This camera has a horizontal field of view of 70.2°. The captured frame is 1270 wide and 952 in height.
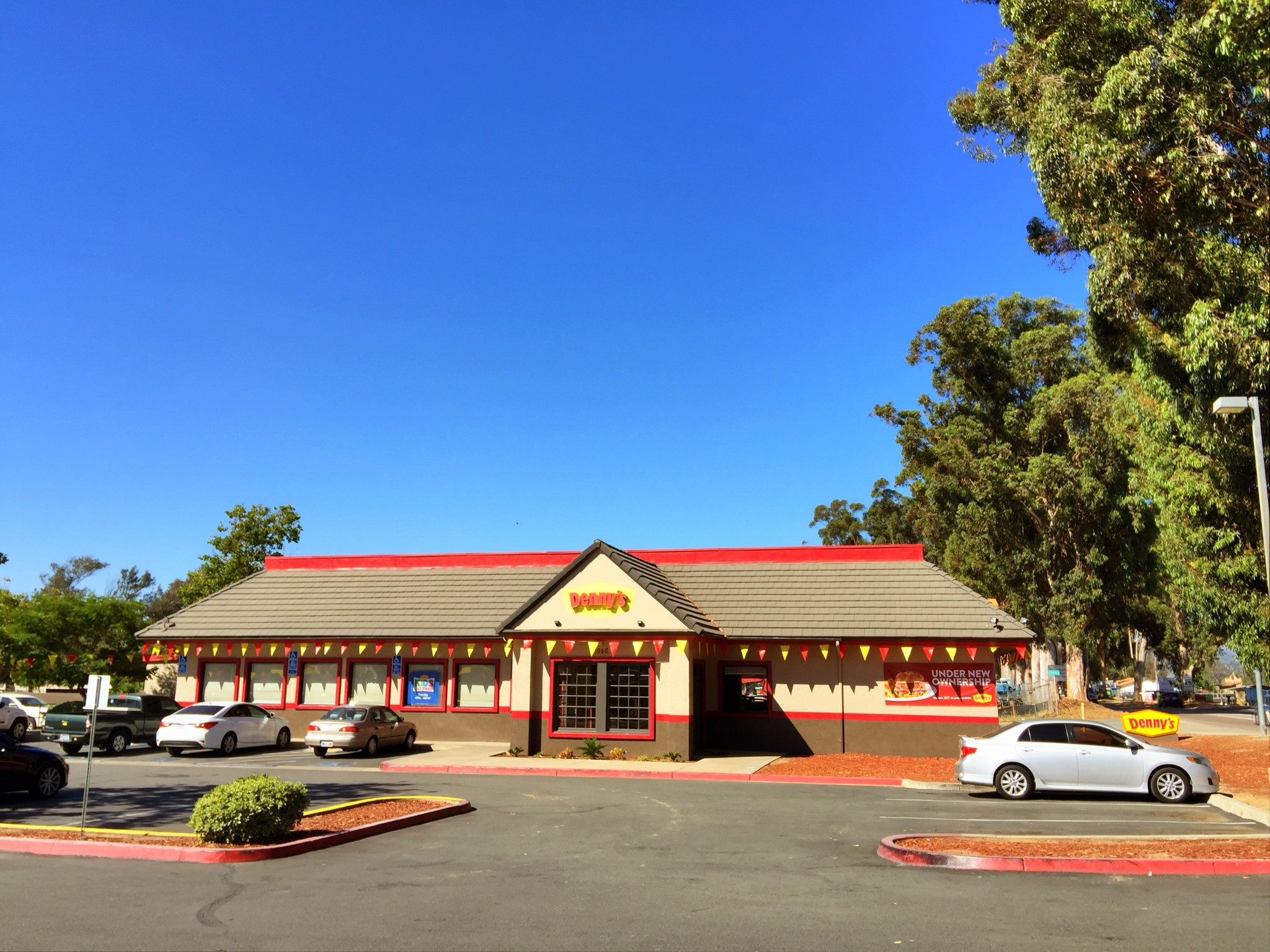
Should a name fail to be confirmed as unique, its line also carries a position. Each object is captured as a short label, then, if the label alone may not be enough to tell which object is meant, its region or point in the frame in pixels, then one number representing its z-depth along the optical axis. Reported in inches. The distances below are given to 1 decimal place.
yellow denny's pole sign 748.0
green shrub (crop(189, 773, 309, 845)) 446.3
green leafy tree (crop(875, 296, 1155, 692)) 1712.6
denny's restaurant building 1004.6
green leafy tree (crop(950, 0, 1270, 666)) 684.7
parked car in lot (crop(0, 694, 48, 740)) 1263.5
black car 632.4
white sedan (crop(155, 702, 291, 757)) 1005.8
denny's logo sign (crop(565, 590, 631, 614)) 1005.8
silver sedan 676.7
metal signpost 502.0
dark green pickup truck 1043.3
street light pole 614.9
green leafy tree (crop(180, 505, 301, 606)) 1856.5
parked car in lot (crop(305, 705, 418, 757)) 980.6
